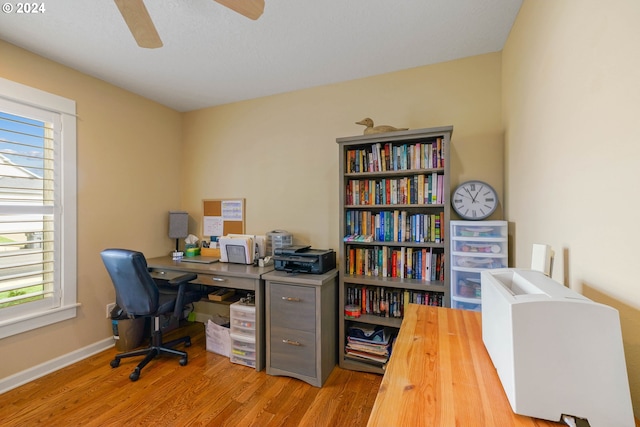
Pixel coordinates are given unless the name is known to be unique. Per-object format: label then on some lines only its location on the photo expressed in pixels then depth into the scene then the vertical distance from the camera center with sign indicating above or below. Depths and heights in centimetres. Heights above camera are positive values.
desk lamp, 295 -13
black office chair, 194 -65
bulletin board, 289 -4
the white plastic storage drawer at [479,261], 172 -32
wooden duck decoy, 205 +67
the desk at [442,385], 58 -45
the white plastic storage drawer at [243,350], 216 -114
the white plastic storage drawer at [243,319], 217 -89
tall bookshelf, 194 -13
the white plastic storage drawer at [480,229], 173 -11
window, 186 +3
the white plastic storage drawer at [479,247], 172 -22
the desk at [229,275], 211 -54
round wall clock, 191 +10
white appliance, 53 -31
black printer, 210 -38
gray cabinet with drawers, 194 -85
